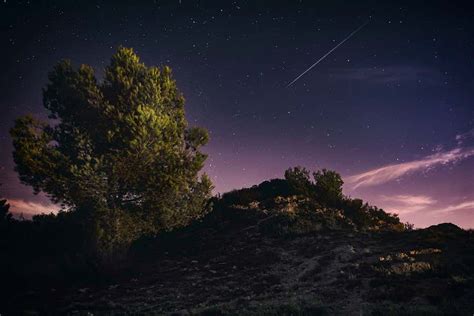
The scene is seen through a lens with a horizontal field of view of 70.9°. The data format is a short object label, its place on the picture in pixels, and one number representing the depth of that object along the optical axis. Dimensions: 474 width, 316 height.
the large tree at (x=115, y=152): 21.27
